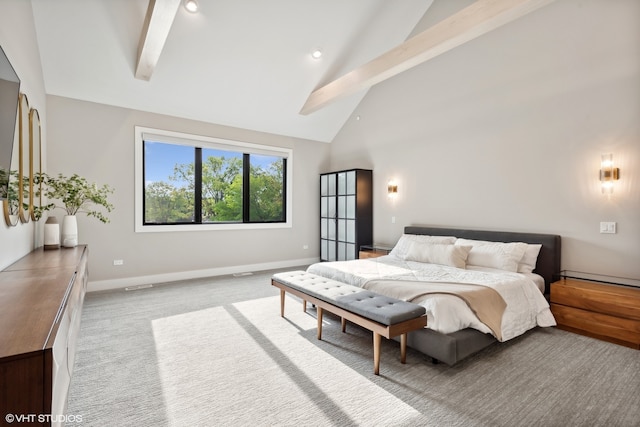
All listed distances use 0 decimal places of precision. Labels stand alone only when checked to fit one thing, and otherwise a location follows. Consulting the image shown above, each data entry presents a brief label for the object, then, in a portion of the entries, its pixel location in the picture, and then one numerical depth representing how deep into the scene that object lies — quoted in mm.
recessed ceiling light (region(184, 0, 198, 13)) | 3695
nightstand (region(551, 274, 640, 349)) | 2814
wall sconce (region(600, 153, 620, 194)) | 3248
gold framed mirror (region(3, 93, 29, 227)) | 2217
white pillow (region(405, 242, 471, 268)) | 3877
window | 5133
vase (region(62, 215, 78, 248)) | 3408
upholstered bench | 2334
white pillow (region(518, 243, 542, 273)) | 3633
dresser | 868
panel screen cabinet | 5961
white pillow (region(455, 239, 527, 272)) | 3641
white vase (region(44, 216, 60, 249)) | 3201
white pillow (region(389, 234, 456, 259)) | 4402
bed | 2514
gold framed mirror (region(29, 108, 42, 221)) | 2871
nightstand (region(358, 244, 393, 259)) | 5504
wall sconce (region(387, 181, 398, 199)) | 5699
